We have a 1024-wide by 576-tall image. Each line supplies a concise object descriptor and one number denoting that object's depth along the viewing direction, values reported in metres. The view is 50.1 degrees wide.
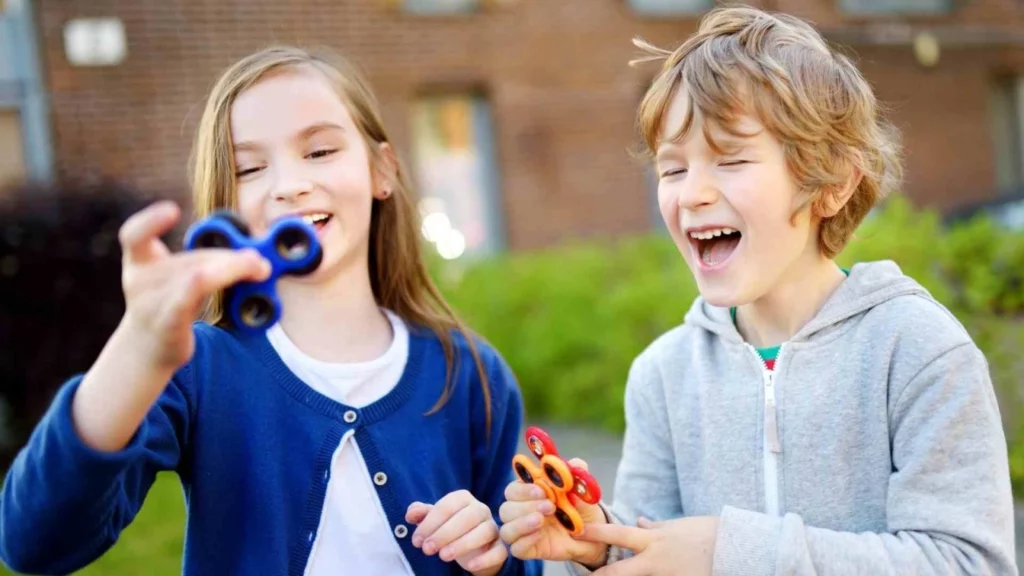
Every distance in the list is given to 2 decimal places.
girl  1.85
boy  1.72
